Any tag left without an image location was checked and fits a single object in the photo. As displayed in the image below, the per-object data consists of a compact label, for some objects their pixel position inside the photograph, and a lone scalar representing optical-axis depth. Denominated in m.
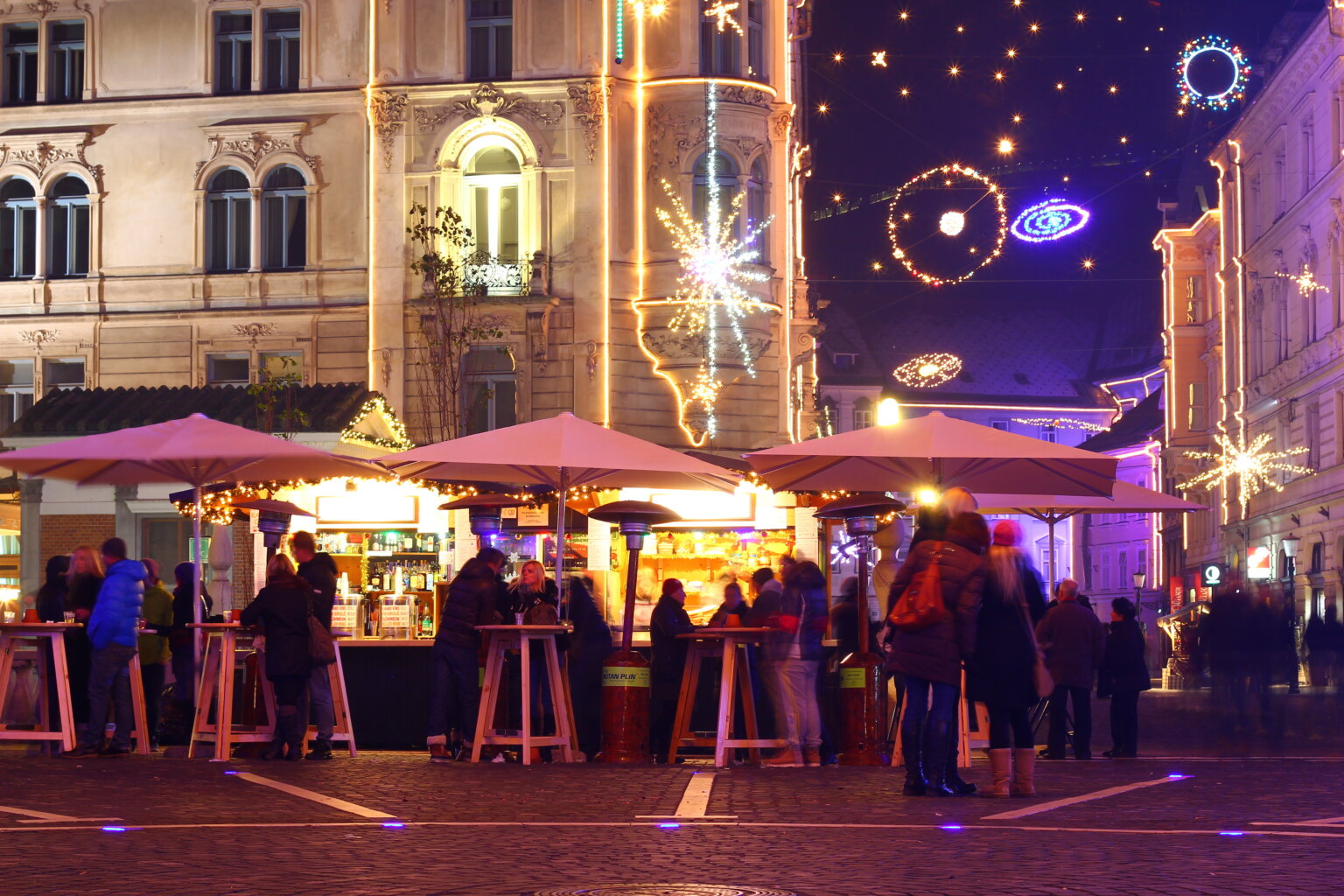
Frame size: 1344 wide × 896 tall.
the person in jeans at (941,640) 12.99
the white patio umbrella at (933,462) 18.05
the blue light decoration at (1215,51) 39.12
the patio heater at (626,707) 17.92
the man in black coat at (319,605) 17.77
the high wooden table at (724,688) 17.28
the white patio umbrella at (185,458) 18.45
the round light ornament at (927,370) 104.44
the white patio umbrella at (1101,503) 21.52
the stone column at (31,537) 34.69
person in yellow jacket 20.45
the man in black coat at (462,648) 17.86
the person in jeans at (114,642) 17.75
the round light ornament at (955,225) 38.16
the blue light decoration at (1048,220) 35.09
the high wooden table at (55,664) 17.84
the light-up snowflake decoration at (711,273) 38.09
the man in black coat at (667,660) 18.72
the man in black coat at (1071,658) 19.33
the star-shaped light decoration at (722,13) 38.56
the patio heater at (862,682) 17.84
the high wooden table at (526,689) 17.47
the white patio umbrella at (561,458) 17.86
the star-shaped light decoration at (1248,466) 54.85
